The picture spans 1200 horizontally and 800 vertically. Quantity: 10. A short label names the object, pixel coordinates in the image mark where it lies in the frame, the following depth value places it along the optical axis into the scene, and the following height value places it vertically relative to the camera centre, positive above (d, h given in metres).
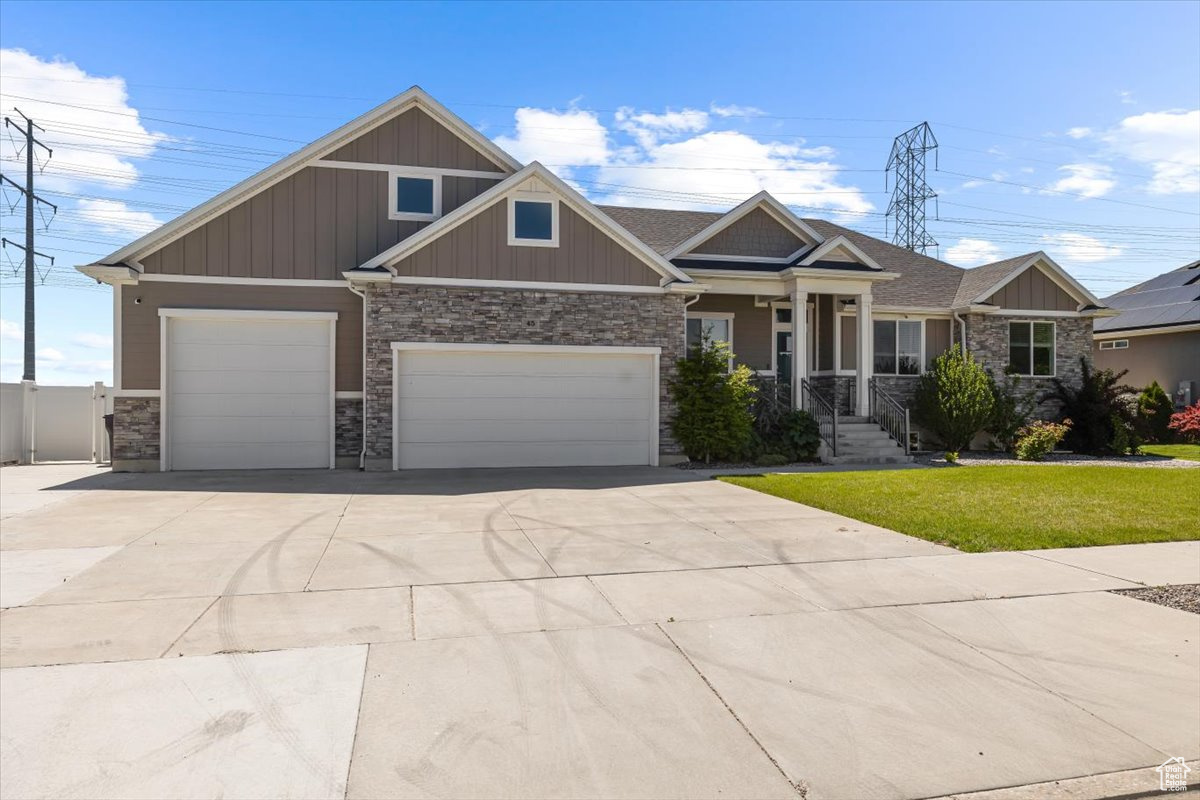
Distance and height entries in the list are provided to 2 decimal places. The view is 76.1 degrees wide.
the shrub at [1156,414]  22.88 -0.54
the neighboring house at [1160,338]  24.59 +1.99
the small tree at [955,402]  17.97 -0.17
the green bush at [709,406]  15.09 -0.27
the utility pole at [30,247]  21.72 +4.28
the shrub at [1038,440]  17.33 -1.04
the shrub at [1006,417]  18.50 -0.54
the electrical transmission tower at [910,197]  45.02 +11.74
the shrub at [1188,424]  21.48 -0.80
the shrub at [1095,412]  18.95 -0.41
